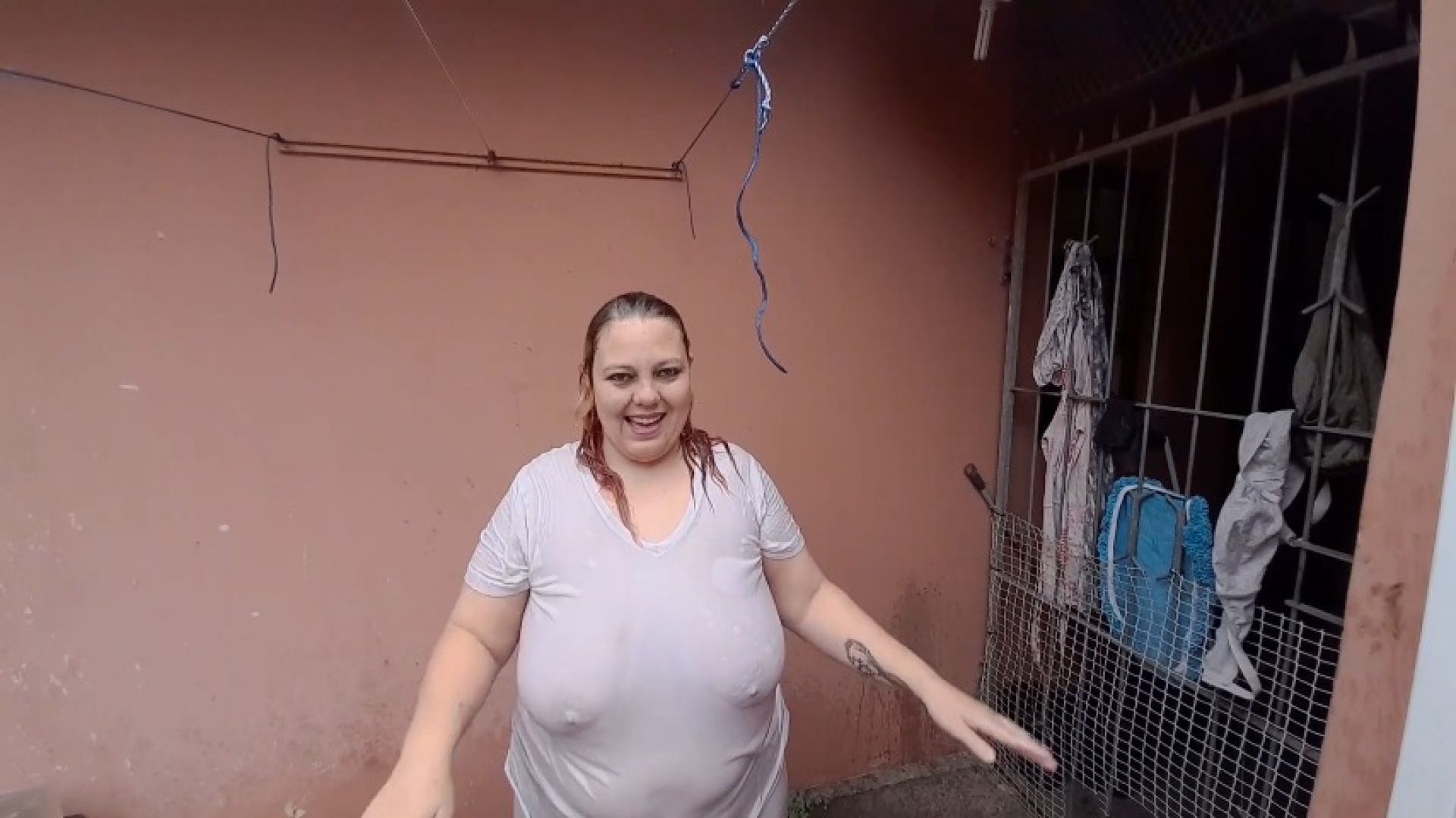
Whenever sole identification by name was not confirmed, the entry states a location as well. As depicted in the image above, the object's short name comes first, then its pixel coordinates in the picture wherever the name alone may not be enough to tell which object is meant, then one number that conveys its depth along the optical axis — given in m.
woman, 1.38
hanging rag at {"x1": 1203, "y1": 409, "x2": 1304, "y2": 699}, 2.04
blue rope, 1.89
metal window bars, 2.04
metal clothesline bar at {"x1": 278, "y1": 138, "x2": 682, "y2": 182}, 2.19
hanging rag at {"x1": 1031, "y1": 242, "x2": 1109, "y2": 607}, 2.62
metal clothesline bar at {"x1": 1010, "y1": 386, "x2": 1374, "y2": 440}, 1.90
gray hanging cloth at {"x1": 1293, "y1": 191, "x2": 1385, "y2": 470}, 1.99
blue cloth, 2.27
